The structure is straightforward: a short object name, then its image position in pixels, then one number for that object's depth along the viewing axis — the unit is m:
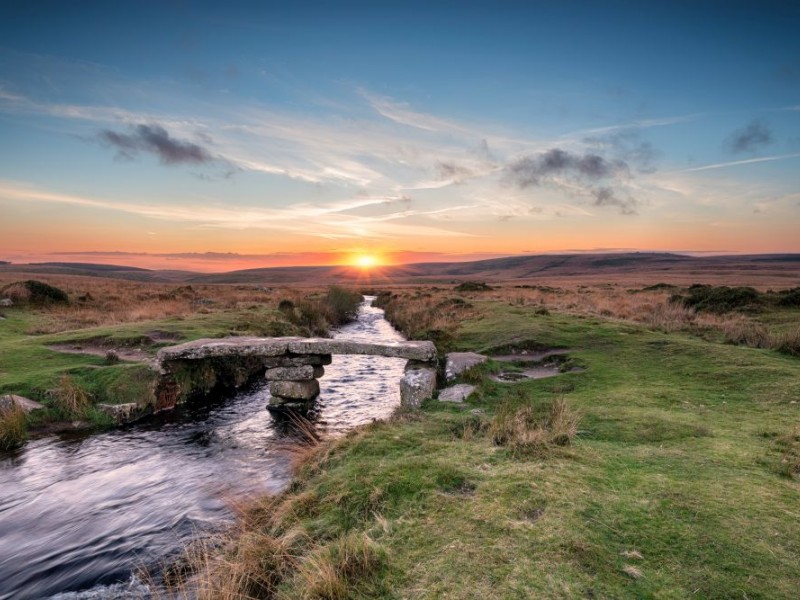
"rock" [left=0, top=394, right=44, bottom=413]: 11.67
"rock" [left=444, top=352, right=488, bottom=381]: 13.97
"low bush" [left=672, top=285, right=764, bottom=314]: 24.70
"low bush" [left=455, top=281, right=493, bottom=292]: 56.10
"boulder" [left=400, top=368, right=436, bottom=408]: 12.14
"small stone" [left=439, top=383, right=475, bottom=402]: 11.88
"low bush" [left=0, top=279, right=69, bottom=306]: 26.77
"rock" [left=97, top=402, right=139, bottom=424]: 12.78
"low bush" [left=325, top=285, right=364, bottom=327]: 35.09
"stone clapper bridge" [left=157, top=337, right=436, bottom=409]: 14.17
